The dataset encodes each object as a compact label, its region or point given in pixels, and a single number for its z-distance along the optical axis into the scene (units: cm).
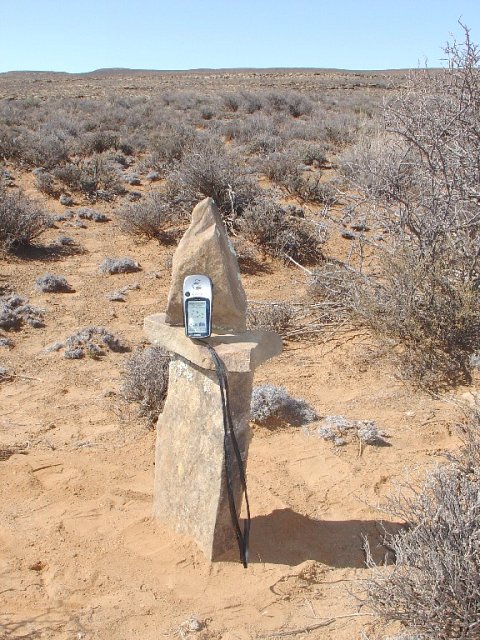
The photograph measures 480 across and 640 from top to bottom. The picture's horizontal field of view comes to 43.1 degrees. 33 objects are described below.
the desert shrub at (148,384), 449
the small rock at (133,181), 1224
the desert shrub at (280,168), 1148
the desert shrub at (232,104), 2475
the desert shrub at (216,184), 945
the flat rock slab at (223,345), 266
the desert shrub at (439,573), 220
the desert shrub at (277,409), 434
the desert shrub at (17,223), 827
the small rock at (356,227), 921
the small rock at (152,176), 1257
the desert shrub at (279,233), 836
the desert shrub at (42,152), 1294
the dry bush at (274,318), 594
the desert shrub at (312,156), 1373
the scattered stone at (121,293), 709
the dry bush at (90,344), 563
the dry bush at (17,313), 623
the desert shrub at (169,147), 1352
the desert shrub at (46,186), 1125
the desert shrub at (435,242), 507
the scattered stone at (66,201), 1081
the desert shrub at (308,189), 1083
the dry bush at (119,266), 790
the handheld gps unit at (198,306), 267
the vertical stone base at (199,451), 282
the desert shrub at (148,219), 897
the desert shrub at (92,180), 1128
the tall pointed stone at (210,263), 279
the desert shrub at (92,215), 1015
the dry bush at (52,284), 723
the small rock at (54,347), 577
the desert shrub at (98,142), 1494
